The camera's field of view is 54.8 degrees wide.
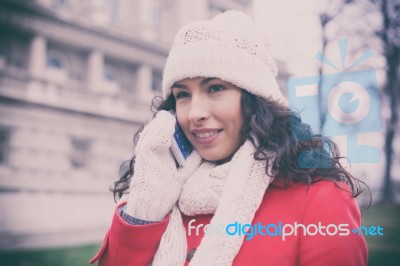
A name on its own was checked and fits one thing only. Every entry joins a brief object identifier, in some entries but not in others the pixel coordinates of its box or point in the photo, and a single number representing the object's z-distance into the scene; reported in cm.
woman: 125
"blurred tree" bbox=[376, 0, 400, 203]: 212
